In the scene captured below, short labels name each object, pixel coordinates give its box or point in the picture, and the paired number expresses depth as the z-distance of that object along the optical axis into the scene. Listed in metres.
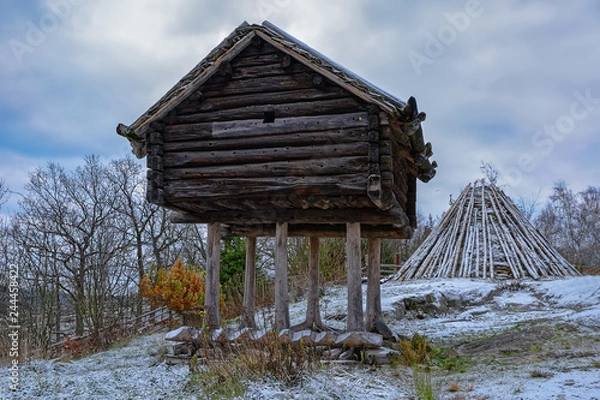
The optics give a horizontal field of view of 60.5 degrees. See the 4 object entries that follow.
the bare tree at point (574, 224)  38.19
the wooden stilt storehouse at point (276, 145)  7.68
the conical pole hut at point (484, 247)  16.78
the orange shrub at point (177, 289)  16.14
